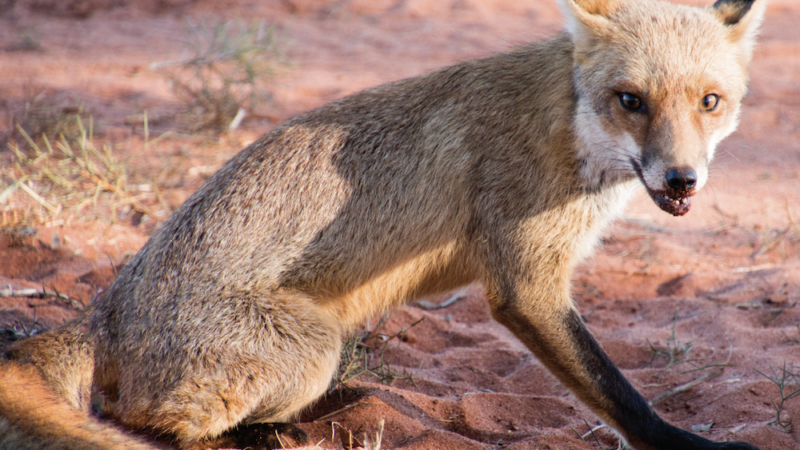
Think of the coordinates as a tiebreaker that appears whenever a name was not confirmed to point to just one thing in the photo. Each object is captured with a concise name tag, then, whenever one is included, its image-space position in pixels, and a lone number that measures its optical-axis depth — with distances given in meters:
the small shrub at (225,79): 16.28
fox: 6.80
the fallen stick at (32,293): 9.34
